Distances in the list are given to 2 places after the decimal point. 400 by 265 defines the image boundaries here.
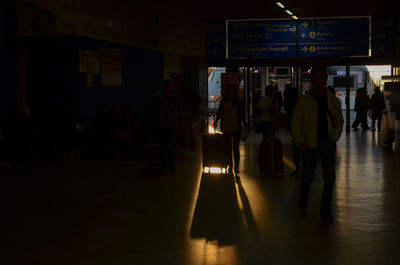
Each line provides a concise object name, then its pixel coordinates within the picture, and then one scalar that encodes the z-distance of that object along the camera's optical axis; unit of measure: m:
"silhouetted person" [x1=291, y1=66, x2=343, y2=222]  6.93
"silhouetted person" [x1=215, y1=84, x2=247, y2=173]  10.74
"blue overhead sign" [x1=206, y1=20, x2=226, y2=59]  22.45
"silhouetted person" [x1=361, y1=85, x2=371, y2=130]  23.87
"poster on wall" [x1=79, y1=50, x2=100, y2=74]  14.14
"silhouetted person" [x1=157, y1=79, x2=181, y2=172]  11.04
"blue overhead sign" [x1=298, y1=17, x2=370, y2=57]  21.83
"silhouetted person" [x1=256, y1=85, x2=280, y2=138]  11.18
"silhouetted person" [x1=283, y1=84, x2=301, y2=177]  10.65
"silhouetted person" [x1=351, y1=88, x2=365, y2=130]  23.83
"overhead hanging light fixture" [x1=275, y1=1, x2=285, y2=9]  18.17
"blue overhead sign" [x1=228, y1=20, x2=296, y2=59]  22.23
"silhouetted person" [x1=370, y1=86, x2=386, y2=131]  22.66
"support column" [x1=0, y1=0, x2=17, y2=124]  13.99
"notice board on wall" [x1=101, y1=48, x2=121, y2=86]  15.02
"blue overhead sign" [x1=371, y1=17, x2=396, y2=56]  21.75
